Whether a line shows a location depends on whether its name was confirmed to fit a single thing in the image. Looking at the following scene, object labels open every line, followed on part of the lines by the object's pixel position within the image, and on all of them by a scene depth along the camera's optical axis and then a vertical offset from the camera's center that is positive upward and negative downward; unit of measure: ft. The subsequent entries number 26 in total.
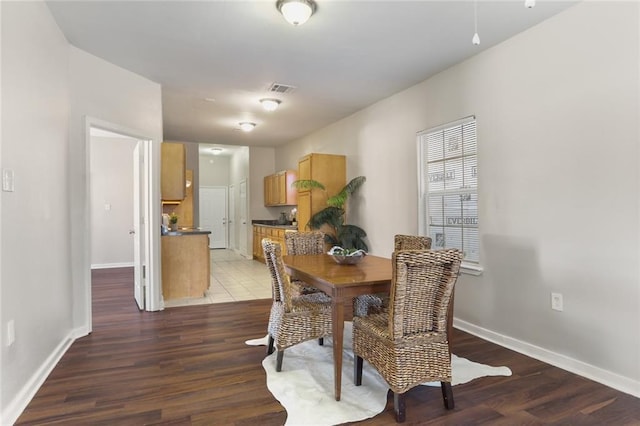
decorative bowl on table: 9.19 -1.15
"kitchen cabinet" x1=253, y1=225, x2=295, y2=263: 23.32 -1.66
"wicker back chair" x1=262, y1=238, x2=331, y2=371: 8.32 -2.45
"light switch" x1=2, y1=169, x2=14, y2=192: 6.65 +0.62
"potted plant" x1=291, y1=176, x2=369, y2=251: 17.16 -0.46
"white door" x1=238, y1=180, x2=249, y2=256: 30.22 -0.59
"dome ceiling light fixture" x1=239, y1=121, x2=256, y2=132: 19.93 +4.72
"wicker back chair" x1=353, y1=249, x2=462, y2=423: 6.40 -2.15
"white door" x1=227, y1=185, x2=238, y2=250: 35.18 -0.86
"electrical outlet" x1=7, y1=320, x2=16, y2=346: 6.75 -2.24
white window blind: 11.88 +0.82
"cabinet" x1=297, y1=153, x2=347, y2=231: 18.51 +1.72
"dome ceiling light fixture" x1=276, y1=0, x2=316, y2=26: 8.22 +4.60
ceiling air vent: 14.16 +4.89
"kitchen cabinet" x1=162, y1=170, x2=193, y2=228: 22.57 +0.11
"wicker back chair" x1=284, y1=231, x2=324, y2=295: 11.72 -1.03
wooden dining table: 7.22 -1.47
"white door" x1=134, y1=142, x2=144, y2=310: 14.39 -0.44
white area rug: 6.77 -3.78
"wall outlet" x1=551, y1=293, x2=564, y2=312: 9.17 -2.36
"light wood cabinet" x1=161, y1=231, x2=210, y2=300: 15.07 -2.22
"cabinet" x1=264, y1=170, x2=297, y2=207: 24.39 +1.54
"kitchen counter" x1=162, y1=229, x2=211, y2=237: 15.17 -0.89
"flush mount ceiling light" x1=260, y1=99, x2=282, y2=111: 15.78 +4.69
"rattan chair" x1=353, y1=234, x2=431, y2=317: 9.70 -2.45
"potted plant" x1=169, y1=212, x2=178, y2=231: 17.71 -0.50
